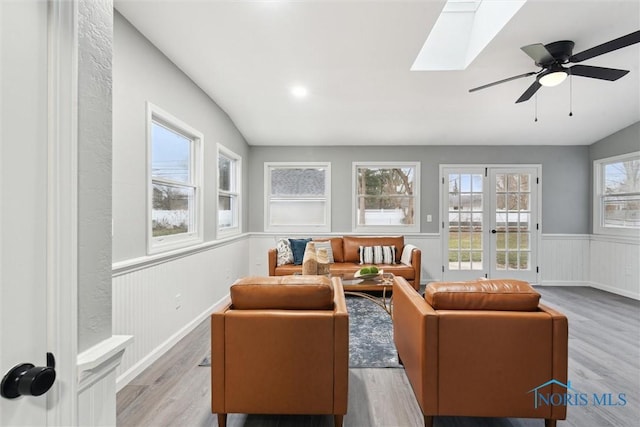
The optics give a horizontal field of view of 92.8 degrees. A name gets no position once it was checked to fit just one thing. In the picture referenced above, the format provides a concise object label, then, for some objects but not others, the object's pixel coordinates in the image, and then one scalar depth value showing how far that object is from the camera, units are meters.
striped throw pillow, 4.74
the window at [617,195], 4.48
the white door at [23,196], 0.61
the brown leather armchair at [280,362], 1.60
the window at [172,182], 2.62
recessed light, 3.57
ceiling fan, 2.32
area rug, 2.48
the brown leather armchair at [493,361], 1.55
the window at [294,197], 5.46
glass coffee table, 3.19
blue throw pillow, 4.68
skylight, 3.01
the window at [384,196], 5.40
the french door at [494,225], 5.21
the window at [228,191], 4.31
